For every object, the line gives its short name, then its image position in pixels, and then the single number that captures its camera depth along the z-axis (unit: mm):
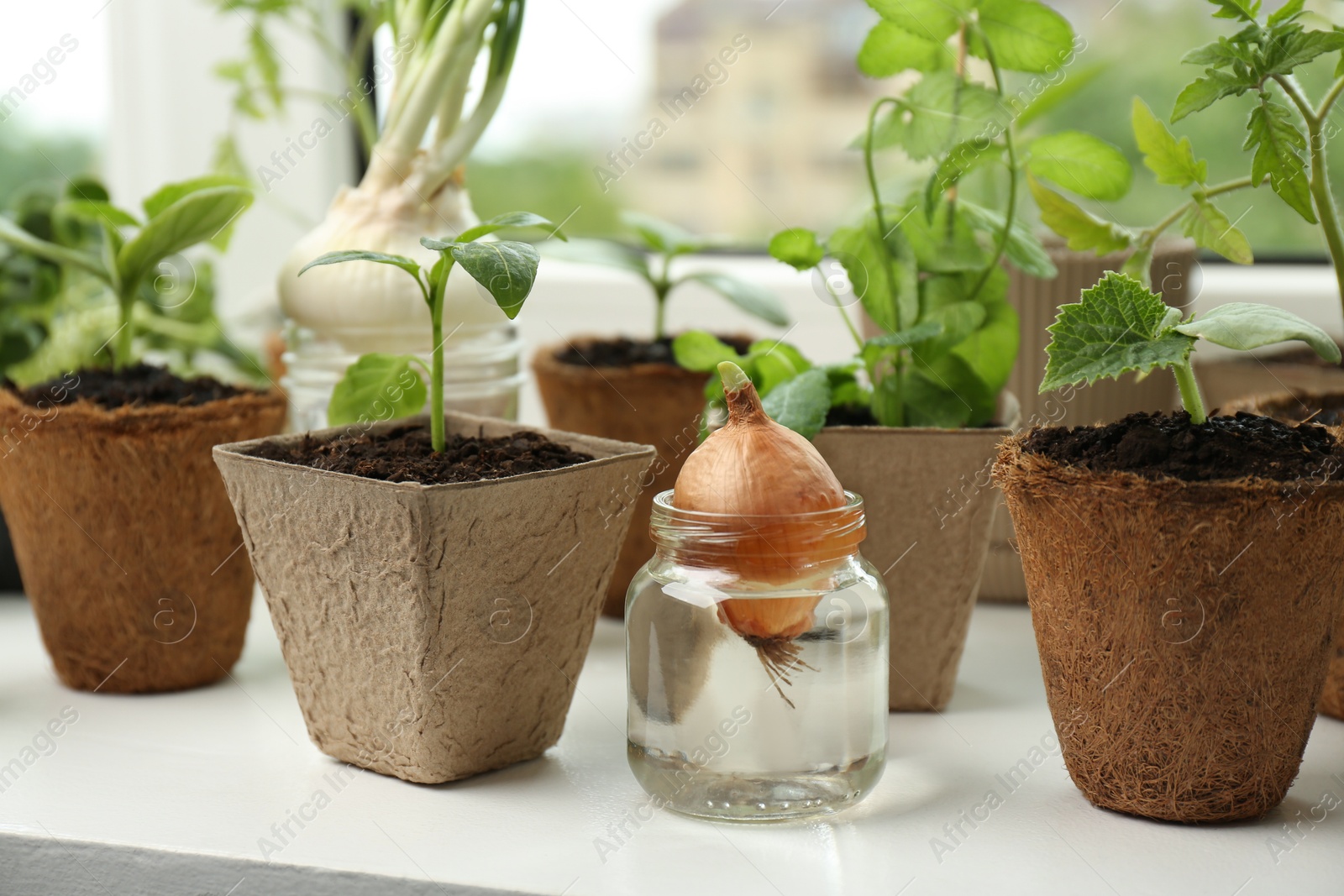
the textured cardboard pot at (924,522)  712
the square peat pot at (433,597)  606
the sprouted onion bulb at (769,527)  596
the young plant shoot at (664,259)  886
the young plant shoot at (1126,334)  557
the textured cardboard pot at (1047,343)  882
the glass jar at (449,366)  867
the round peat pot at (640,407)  896
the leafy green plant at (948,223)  695
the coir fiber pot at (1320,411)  706
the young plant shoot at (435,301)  579
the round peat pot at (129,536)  760
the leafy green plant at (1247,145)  594
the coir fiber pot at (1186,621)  549
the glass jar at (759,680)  601
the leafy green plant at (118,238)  788
